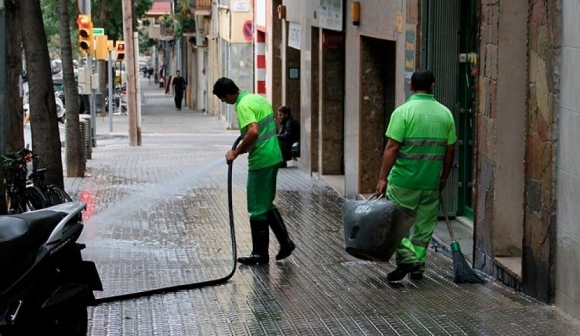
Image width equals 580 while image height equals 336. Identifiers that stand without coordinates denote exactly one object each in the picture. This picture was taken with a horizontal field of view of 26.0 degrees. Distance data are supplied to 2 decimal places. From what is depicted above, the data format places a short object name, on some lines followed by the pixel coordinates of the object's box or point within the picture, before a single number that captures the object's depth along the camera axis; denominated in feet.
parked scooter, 22.41
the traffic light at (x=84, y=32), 91.76
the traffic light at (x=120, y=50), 121.49
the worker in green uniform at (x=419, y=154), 30.58
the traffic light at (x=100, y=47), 105.91
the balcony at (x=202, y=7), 171.53
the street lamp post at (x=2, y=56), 34.55
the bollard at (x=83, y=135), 70.66
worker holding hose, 34.47
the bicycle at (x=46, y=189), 45.47
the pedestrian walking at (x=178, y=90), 183.42
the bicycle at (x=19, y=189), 43.86
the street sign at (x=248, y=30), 130.93
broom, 31.40
